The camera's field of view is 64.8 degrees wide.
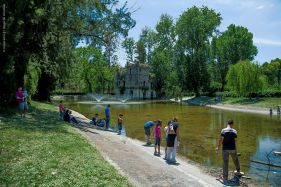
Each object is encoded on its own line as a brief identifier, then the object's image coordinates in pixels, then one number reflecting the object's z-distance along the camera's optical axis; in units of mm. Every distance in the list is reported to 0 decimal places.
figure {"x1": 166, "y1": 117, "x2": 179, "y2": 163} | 10289
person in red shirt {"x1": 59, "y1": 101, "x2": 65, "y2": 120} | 17679
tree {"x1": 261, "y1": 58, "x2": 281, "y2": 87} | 69059
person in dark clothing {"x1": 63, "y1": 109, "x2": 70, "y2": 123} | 16532
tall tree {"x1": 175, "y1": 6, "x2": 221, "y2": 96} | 55103
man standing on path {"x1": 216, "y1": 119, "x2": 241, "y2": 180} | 8366
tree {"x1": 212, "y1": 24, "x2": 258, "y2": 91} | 57167
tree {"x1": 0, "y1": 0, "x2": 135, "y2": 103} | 14406
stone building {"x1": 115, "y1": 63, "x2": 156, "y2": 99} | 69051
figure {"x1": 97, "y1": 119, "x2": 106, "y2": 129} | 18237
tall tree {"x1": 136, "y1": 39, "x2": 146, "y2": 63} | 73102
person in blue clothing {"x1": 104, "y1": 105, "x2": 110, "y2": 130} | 17417
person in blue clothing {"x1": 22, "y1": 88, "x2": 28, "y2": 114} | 14285
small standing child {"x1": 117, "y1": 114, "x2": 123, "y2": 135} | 16001
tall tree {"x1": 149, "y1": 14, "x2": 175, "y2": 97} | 65497
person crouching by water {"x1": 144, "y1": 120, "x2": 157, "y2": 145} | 13594
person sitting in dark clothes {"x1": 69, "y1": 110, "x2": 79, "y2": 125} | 17498
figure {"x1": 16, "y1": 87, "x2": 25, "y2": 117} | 14206
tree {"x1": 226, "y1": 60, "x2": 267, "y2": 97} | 42684
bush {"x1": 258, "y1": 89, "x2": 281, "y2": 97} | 42722
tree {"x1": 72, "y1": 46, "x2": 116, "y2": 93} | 60912
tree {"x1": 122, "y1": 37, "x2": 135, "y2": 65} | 70851
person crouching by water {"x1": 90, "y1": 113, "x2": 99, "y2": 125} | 18768
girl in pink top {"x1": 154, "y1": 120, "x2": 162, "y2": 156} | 11473
